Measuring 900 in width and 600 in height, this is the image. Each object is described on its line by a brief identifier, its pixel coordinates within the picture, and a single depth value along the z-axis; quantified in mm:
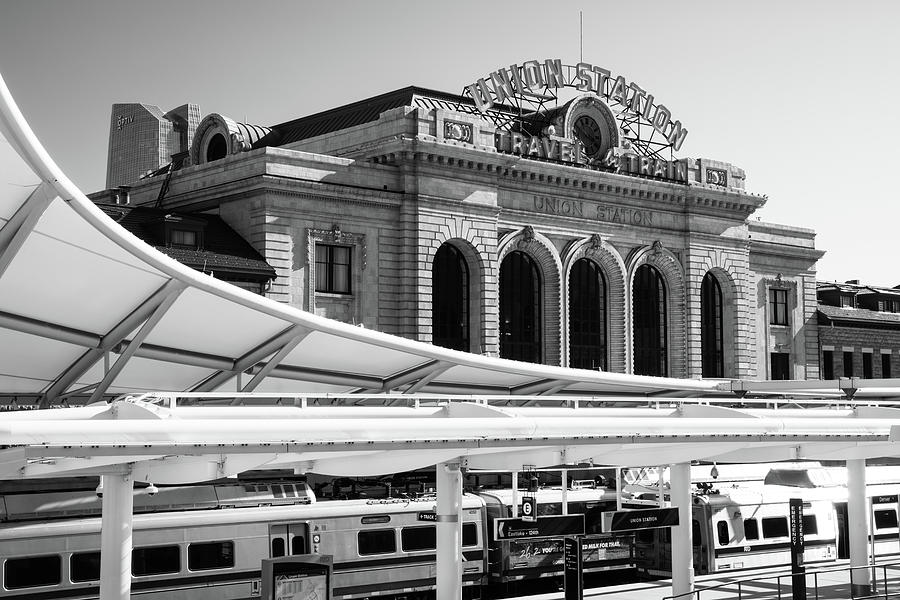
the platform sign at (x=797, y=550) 24719
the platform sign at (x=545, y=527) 23203
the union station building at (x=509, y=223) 52062
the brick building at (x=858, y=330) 78438
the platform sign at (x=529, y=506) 29130
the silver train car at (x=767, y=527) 32719
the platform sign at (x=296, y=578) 19891
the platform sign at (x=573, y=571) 22766
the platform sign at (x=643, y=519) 23875
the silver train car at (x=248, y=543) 23391
